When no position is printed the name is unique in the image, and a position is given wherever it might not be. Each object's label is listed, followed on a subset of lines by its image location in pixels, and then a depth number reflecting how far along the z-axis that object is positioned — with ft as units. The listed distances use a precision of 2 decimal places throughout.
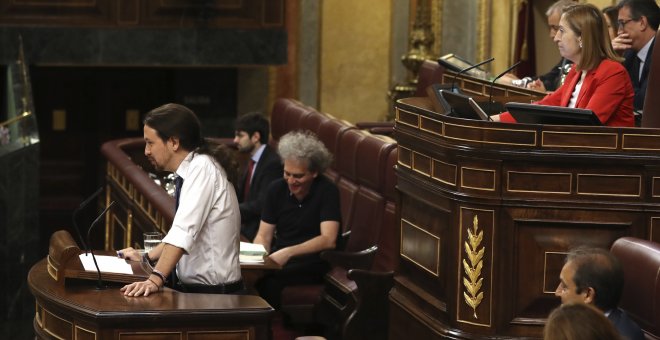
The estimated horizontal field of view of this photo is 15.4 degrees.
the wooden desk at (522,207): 29.51
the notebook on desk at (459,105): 33.81
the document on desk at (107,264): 29.65
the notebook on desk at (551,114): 29.65
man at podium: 28.85
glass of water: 32.20
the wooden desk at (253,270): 33.48
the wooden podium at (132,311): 27.68
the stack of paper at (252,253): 34.30
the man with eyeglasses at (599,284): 23.79
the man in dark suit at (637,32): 37.46
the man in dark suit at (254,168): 47.20
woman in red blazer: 31.26
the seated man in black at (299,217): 40.15
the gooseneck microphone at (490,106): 35.85
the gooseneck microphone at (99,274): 28.99
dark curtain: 67.72
